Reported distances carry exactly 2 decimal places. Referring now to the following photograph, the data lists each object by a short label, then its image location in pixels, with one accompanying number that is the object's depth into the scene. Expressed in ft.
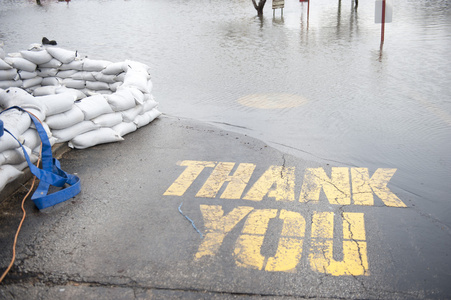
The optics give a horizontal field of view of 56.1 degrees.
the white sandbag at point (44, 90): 25.55
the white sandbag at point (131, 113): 20.93
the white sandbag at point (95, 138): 18.83
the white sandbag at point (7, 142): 14.33
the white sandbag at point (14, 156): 14.52
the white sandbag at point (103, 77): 25.82
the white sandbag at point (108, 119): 19.66
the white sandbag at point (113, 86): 25.93
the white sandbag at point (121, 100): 20.27
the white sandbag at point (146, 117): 21.74
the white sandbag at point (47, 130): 17.25
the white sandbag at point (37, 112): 16.95
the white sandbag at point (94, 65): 26.14
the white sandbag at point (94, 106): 19.08
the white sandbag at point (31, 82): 25.73
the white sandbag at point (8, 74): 24.01
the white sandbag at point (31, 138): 15.78
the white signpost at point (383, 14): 43.65
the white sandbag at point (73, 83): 26.78
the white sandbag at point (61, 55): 25.91
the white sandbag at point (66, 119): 17.93
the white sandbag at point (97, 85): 26.35
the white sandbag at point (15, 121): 15.15
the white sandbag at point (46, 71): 26.45
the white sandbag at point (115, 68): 24.93
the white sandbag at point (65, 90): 24.14
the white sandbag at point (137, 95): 21.39
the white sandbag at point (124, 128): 20.38
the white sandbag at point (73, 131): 18.24
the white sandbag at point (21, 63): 24.44
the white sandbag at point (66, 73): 26.81
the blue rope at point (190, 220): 12.39
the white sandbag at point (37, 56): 25.23
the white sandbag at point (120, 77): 25.10
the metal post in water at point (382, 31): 42.56
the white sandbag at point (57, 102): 17.66
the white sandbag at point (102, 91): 26.44
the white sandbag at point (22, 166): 15.24
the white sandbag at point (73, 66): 26.61
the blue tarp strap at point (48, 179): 13.94
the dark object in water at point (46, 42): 26.20
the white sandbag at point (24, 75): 25.39
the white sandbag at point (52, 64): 26.16
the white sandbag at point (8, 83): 24.24
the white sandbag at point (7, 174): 13.90
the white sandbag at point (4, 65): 23.66
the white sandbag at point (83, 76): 26.48
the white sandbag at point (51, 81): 26.55
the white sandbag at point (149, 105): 22.51
